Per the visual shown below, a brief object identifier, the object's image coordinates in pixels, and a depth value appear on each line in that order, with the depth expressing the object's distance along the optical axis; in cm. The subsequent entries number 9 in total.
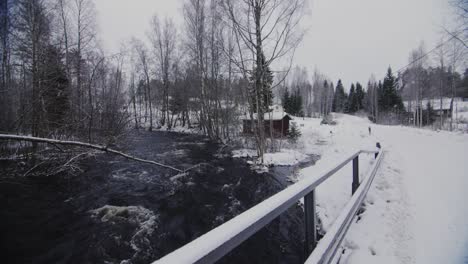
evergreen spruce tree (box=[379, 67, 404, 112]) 4141
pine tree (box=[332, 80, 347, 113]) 6406
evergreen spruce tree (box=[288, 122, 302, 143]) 1859
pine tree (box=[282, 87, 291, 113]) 4739
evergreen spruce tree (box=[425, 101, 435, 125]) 3108
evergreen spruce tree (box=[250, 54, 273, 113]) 1155
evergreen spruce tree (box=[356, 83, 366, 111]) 6139
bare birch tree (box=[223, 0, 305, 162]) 1084
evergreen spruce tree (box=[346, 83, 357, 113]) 6216
